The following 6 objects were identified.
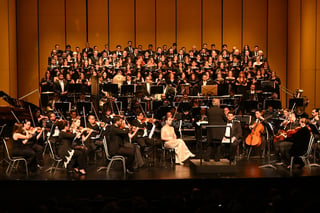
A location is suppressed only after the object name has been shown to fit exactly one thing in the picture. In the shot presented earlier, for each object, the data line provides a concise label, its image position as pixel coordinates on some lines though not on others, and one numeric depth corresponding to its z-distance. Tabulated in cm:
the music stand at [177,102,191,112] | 1415
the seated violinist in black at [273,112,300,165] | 1150
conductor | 1177
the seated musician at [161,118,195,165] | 1209
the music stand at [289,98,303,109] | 1442
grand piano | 1302
